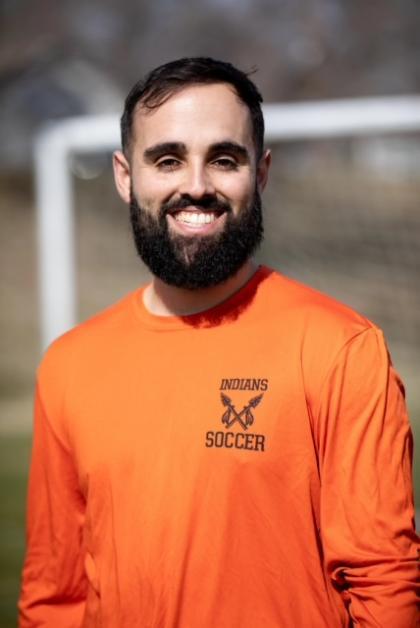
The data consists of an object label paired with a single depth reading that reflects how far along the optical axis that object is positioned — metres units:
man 1.74
